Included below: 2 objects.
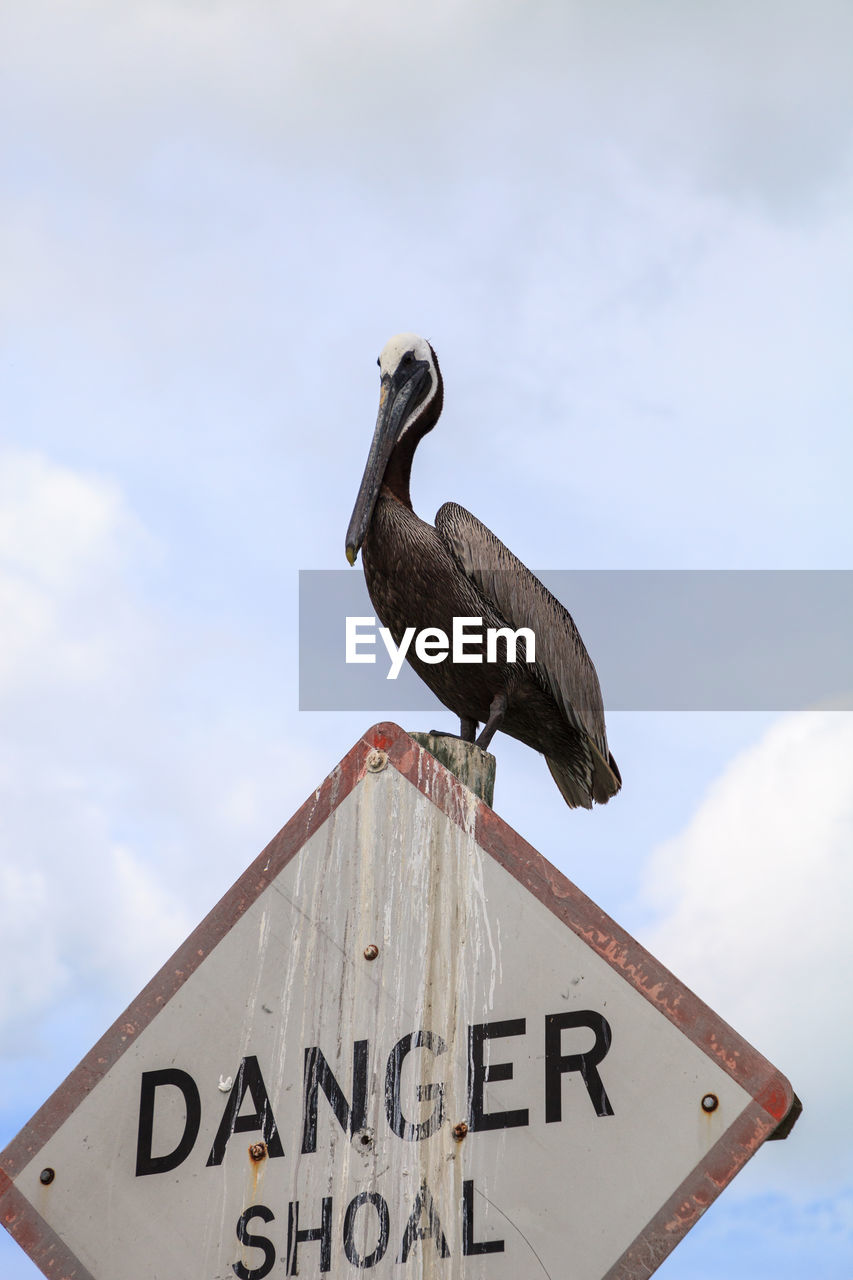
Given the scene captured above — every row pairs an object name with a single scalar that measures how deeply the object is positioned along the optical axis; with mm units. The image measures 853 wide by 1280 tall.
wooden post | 3072
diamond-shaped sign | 2139
